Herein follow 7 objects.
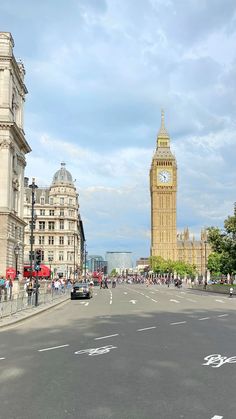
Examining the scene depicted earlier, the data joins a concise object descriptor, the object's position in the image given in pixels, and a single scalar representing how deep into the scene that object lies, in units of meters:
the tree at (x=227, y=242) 59.19
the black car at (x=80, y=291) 43.19
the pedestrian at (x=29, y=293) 31.08
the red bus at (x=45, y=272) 66.24
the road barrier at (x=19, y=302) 24.47
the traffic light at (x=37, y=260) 32.95
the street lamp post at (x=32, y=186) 32.35
